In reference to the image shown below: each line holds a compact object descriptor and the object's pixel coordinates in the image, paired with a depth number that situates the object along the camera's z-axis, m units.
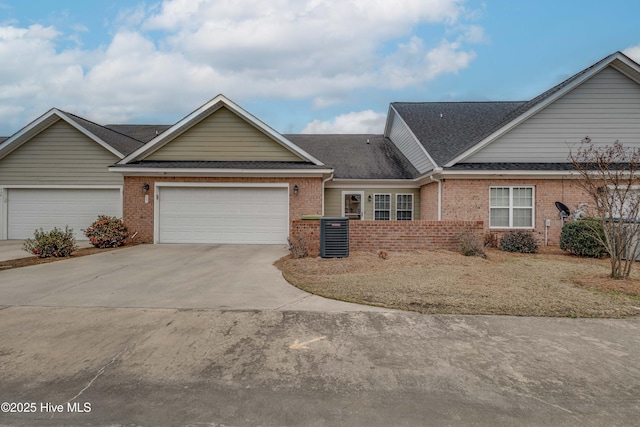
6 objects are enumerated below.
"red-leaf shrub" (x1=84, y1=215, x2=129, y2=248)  11.85
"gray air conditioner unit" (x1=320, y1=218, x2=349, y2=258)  9.20
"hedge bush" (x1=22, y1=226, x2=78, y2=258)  9.71
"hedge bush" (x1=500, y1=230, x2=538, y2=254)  10.60
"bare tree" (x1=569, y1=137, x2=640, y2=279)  6.62
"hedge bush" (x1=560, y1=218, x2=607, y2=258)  9.51
